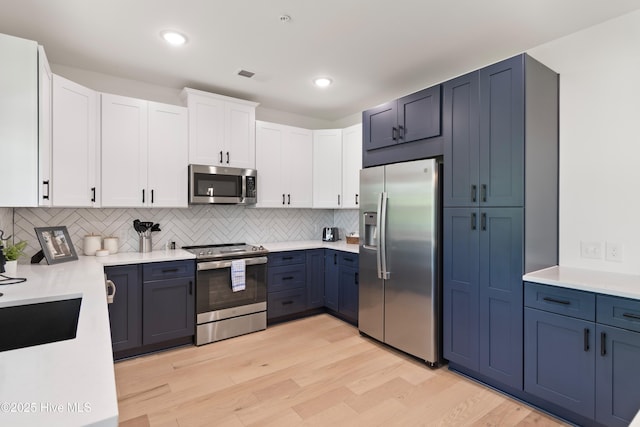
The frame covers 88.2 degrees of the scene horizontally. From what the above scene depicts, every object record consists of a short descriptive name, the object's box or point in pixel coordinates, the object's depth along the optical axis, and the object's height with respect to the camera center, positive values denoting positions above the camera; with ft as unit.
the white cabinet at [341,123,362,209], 13.41 +2.01
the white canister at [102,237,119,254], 10.62 -1.06
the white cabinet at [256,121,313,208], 13.26 +1.97
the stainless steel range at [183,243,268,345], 10.80 -2.86
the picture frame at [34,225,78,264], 8.76 -0.93
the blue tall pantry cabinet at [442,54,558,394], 7.57 +0.19
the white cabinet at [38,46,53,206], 7.00 +1.81
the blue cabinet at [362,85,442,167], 9.30 +2.58
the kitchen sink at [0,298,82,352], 5.43 -1.92
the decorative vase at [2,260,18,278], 7.39 -1.32
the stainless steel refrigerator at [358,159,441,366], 9.16 -1.31
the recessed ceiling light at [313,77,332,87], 11.26 +4.55
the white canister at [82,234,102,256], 10.25 -1.05
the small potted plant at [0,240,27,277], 7.44 -1.06
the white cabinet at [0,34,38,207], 6.54 +1.82
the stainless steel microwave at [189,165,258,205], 11.39 +0.98
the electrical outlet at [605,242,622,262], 7.48 -0.86
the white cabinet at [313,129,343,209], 14.23 +1.92
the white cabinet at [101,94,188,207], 10.13 +1.89
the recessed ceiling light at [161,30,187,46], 8.26 +4.46
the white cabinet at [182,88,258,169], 11.53 +3.01
